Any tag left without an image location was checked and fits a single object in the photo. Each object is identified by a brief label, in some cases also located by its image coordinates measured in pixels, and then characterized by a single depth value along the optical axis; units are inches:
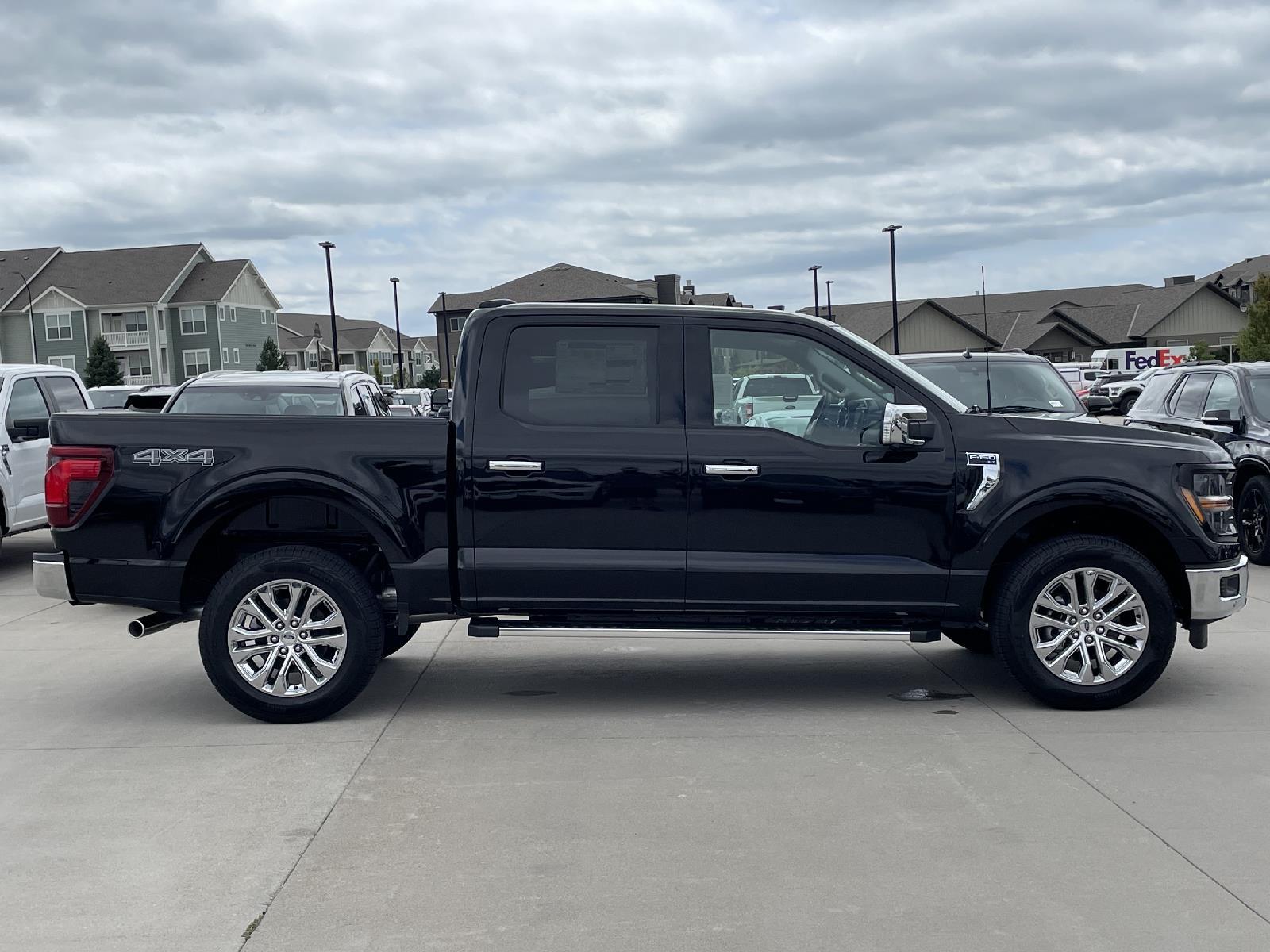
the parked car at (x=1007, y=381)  489.4
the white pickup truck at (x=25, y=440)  506.0
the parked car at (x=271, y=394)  525.7
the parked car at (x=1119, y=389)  1091.3
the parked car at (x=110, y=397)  1030.4
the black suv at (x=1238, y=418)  468.1
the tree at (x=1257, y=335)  2242.9
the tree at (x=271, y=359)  3041.3
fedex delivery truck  2815.0
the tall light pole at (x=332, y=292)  2037.3
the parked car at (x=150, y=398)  699.4
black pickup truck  265.7
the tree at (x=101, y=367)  2851.9
